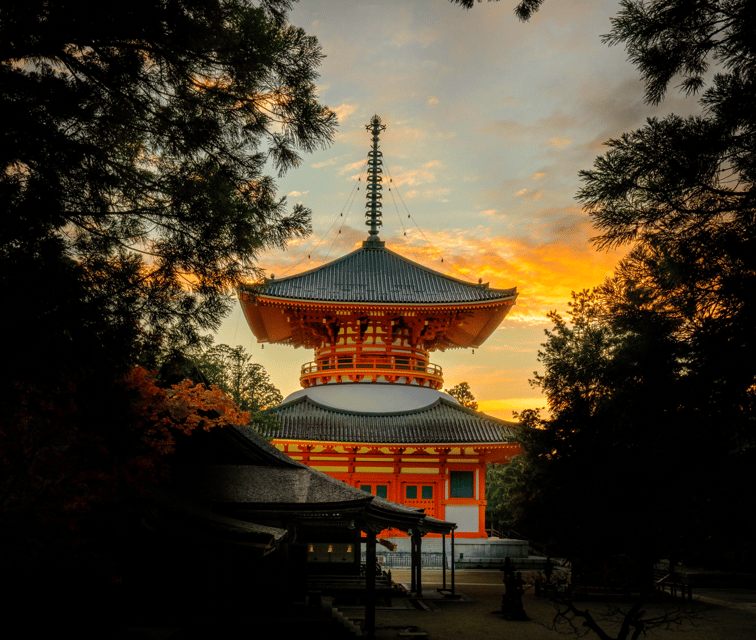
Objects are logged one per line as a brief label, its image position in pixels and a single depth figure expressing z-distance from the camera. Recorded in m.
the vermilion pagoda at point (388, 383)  26.45
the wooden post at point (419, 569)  17.16
